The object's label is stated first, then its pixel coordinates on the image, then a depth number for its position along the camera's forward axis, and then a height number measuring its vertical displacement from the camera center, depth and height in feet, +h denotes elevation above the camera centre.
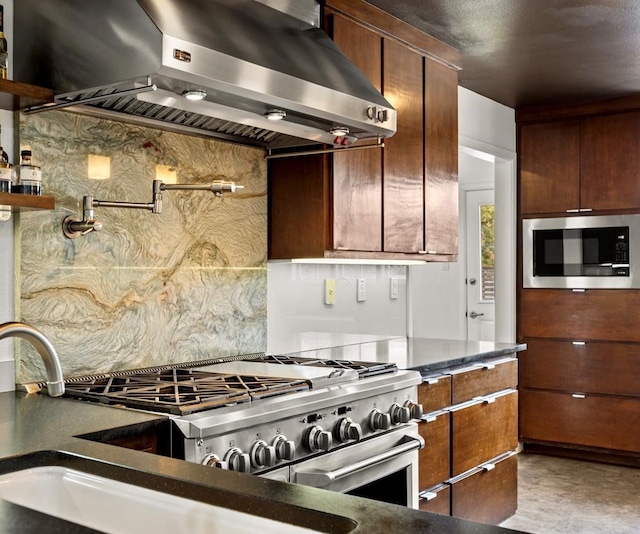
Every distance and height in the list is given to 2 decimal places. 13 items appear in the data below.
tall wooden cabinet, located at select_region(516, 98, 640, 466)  15.99 -0.93
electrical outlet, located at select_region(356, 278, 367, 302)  12.36 -0.28
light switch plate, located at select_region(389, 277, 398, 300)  13.14 -0.24
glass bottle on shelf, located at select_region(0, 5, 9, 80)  7.22 +2.08
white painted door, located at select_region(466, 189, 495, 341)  21.06 +0.27
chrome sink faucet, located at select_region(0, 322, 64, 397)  4.30 -0.44
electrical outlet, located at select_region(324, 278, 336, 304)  11.62 -0.26
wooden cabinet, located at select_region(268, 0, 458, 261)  10.10 +1.35
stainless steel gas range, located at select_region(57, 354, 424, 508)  6.54 -1.33
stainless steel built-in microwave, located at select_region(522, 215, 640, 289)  16.07 +0.47
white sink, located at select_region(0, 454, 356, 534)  3.57 -1.19
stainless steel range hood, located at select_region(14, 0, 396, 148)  6.52 +1.92
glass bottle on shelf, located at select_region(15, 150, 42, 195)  7.00 +0.87
